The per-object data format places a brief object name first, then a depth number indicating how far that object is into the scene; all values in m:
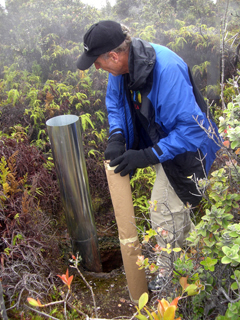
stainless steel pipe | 2.97
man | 2.61
